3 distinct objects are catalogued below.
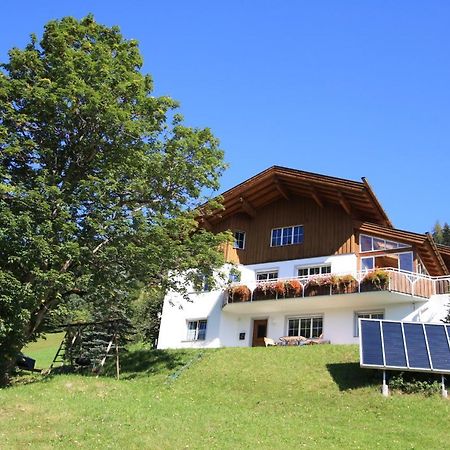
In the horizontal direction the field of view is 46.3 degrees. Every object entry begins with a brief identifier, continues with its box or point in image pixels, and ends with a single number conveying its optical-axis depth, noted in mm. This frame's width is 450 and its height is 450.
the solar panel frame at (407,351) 16625
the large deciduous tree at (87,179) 18141
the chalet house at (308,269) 26094
